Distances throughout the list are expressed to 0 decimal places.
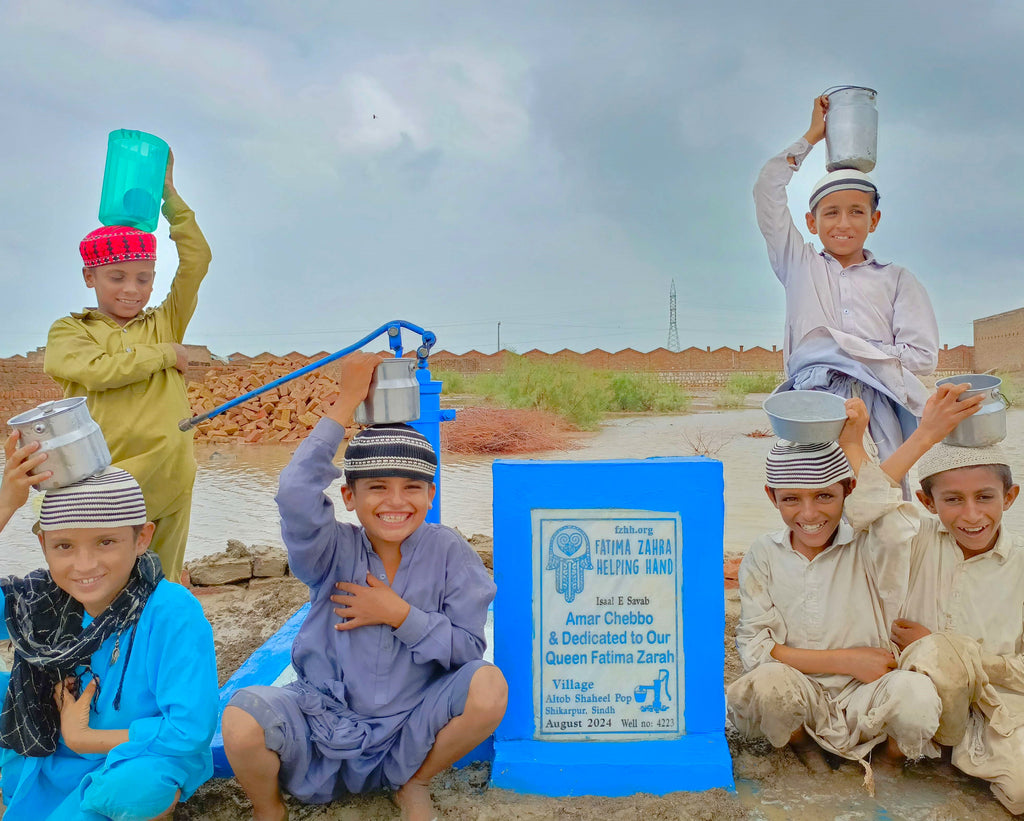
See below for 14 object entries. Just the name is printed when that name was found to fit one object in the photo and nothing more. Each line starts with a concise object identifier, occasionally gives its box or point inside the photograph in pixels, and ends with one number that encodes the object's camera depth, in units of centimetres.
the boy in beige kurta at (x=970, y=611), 248
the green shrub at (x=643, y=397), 2044
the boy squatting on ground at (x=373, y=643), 231
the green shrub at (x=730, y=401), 2122
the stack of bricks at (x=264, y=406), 1612
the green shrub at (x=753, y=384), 2377
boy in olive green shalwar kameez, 325
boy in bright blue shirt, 217
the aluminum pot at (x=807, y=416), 257
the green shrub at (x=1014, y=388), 1847
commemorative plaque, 267
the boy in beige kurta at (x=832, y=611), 256
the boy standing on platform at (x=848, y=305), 318
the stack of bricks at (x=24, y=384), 2034
